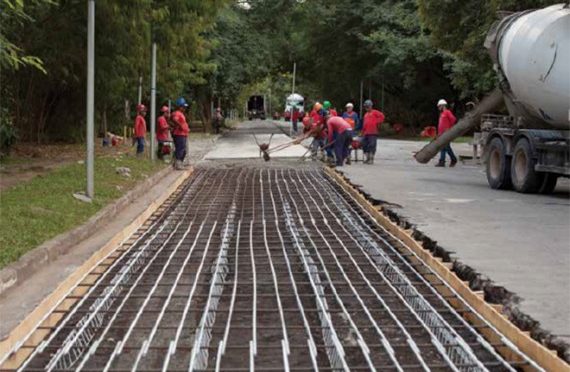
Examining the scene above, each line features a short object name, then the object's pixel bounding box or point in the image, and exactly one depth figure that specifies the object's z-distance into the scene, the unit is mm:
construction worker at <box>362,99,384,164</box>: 21578
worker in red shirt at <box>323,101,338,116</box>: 22969
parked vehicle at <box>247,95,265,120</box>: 100188
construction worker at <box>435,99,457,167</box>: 21250
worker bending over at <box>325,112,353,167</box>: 20312
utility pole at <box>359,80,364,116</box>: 43719
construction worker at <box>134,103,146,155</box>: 21969
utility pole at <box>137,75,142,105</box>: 25419
